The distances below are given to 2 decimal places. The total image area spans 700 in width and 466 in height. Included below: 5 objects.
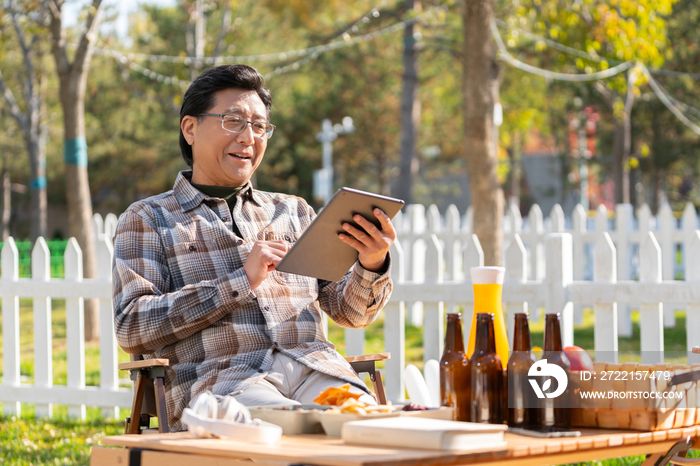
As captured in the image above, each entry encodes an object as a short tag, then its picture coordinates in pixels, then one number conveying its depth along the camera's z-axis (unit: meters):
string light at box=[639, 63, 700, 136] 10.56
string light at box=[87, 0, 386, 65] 9.04
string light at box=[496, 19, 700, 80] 7.84
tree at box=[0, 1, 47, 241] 18.44
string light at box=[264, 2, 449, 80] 9.23
